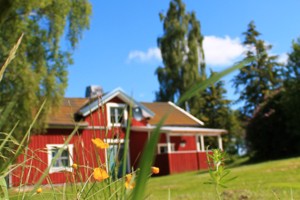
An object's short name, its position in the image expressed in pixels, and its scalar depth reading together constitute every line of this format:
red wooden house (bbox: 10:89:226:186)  24.56
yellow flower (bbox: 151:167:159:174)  1.30
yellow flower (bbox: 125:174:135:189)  1.52
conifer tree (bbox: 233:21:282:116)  44.16
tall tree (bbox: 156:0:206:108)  41.44
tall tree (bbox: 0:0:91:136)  17.27
